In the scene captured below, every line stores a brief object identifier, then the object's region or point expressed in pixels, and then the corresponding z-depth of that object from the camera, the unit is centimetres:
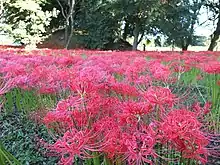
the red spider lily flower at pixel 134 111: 119
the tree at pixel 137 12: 1673
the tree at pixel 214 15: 1956
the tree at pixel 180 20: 1808
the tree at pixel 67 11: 1783
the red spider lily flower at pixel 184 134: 104
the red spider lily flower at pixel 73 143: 104
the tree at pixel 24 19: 1396
